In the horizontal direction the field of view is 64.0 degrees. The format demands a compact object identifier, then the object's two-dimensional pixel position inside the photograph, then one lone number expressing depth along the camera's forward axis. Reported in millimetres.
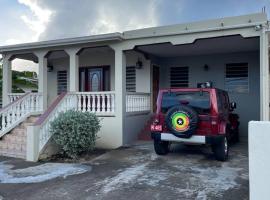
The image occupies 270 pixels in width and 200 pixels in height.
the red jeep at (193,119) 5334
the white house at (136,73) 6136
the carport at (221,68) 8188
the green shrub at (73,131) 5875
